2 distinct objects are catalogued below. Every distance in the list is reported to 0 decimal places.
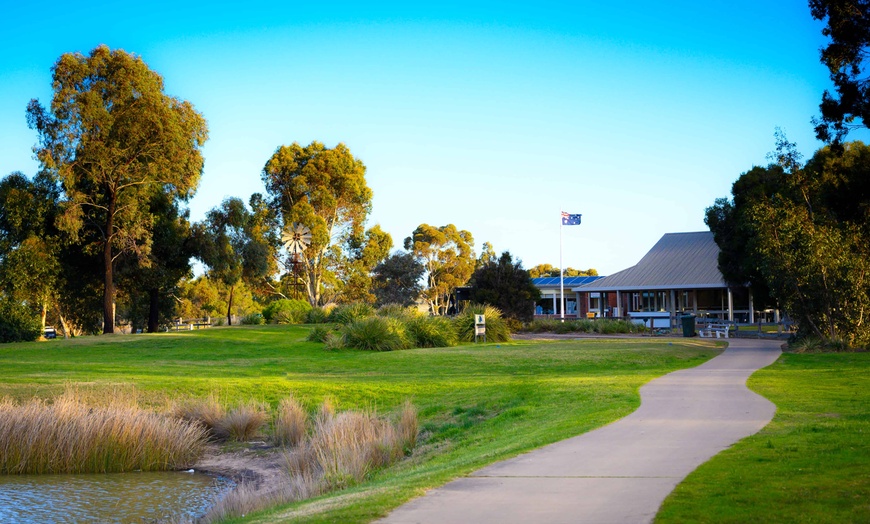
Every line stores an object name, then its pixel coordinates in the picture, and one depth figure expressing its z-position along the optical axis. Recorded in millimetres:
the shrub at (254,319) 47344
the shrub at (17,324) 41031
